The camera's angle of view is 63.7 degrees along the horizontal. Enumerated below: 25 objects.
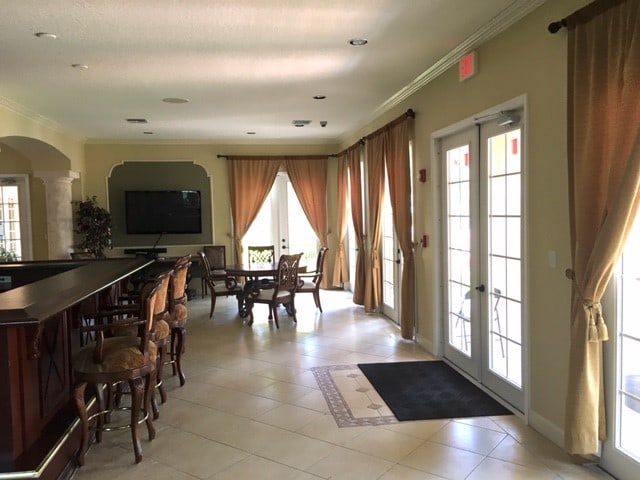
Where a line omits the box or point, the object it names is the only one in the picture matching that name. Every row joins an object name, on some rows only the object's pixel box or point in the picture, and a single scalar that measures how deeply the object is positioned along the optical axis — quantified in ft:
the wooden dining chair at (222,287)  25.00
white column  27.63
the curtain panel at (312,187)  32.35
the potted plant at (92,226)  28.50
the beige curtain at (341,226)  30.14
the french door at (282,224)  32.83
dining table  23.58
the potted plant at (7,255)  26.49
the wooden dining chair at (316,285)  25.05
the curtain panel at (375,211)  22.47
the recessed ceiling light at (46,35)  12.68
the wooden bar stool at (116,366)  10.21
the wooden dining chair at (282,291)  22.90
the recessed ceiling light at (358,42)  13.61
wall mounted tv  30.68
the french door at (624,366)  9.05
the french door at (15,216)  29.53
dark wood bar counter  8.42
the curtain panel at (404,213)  19.07
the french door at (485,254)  12.71
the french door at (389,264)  22.43
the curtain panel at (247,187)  31.65
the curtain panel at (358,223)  26.07
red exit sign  13.97
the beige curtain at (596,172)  8.36
